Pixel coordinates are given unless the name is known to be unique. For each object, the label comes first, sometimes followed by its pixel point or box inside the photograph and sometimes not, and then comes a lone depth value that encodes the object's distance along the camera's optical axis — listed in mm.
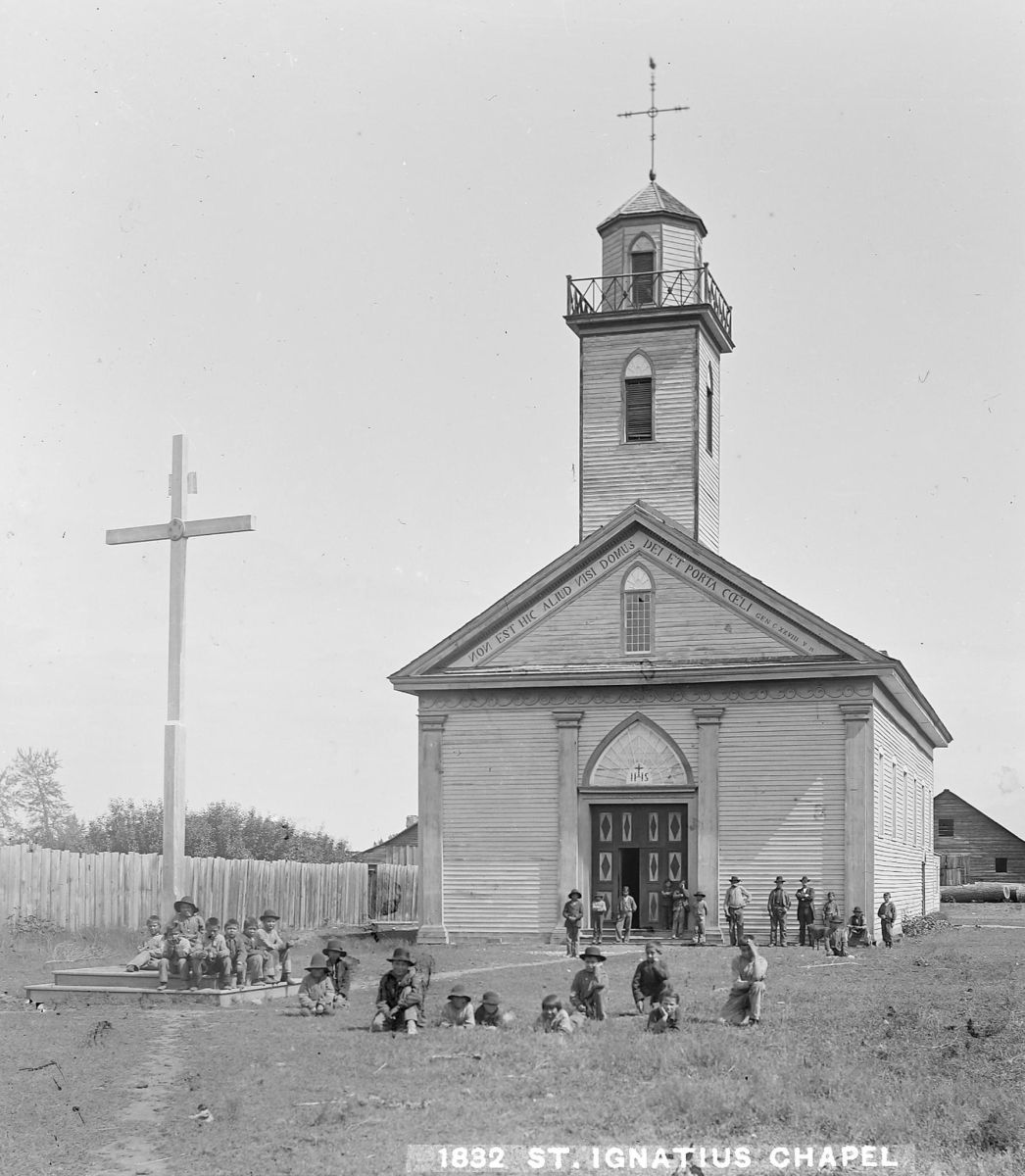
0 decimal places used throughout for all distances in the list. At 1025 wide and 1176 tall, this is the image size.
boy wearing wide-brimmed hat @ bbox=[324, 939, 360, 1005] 20966
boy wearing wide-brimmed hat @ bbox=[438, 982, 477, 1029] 18625
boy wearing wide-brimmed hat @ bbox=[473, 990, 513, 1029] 18766
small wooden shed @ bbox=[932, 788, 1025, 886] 80312
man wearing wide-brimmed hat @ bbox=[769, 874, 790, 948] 31031
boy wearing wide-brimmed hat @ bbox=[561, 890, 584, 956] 29344
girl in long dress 18516
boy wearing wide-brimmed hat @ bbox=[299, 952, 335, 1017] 19984
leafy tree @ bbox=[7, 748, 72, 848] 72812
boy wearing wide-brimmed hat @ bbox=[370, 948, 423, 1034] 18400
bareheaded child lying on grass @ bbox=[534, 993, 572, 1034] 18203
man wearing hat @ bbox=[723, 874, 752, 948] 30203
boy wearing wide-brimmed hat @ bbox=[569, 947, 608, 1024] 19219
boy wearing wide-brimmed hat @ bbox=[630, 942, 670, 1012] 18734
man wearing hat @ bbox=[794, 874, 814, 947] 31047
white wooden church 32188
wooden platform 20906
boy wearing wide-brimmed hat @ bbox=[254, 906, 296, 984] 22484
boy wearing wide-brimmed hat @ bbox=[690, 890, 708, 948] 31188
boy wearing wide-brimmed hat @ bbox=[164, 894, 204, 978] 21344
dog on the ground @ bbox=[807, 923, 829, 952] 30734
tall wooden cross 21578
